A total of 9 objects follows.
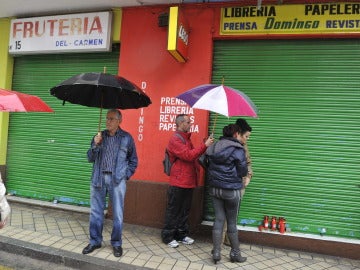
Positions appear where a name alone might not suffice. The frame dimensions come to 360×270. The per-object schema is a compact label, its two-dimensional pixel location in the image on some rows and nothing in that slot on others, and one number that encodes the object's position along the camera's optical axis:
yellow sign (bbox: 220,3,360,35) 5.02
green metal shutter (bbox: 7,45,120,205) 6.47
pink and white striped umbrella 3.56
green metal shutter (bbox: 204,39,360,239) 5.09
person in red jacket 4.71
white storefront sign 6.09
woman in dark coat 4.20
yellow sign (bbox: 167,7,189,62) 4.82
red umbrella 3.08
